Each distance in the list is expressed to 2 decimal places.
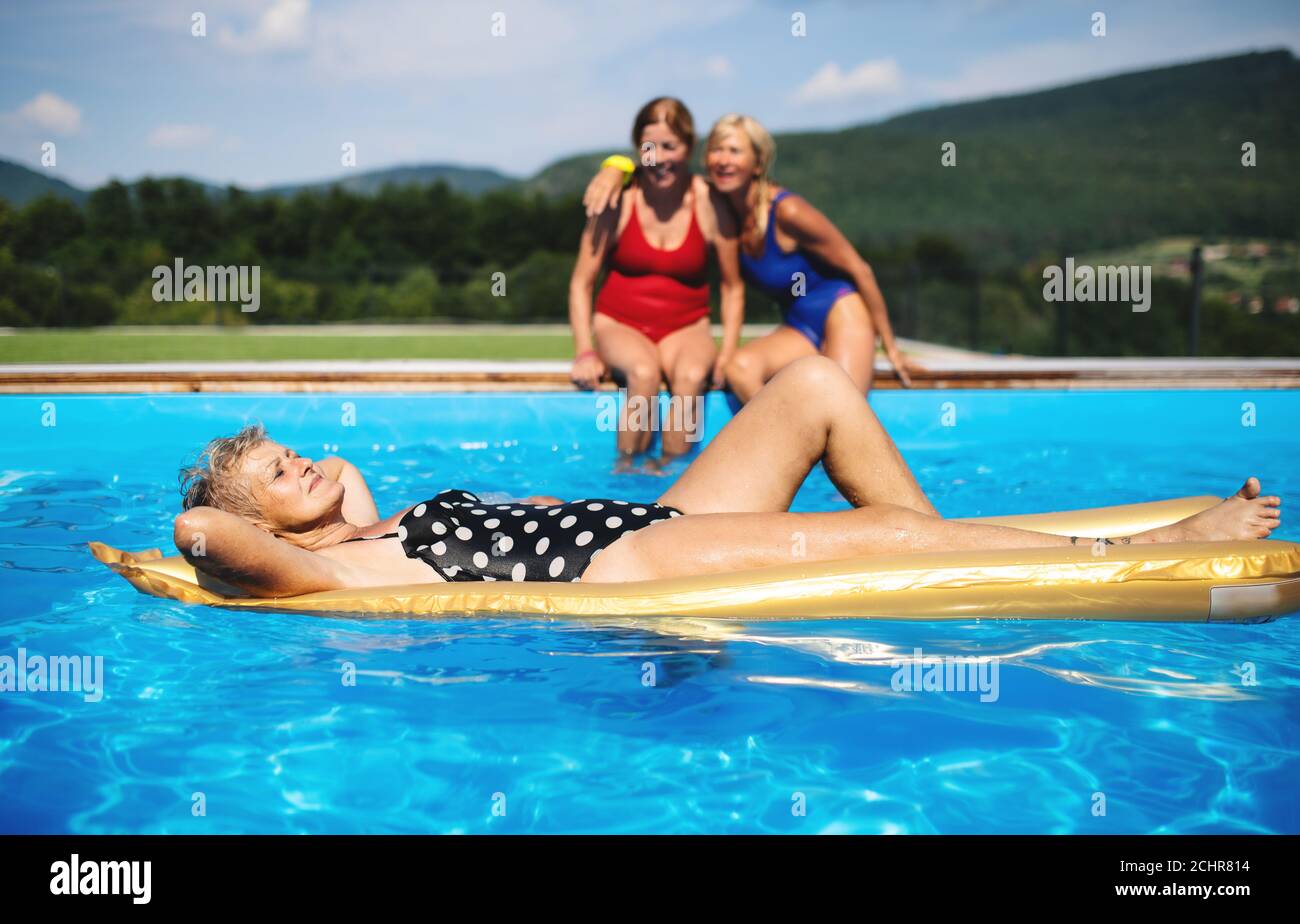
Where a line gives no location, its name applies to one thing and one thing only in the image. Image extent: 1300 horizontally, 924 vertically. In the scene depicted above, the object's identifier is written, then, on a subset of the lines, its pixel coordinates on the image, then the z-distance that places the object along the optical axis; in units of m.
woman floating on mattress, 2.90
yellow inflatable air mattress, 2.75
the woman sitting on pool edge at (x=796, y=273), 5.25
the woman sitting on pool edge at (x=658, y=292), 5.39
